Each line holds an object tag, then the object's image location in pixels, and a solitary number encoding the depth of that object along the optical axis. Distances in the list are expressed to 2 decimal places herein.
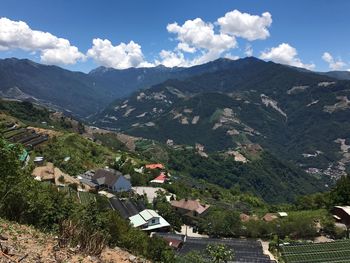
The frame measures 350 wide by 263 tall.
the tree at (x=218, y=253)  43.78
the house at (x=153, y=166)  153.04
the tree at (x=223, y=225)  79.31
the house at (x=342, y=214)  77.99
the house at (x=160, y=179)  131.99
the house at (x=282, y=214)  89.31
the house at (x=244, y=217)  87.00
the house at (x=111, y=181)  110.69
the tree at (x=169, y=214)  85.44
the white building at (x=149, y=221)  78.00
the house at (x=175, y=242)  65.26
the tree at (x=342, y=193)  89.12
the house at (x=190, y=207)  94.44
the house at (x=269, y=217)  87.00
